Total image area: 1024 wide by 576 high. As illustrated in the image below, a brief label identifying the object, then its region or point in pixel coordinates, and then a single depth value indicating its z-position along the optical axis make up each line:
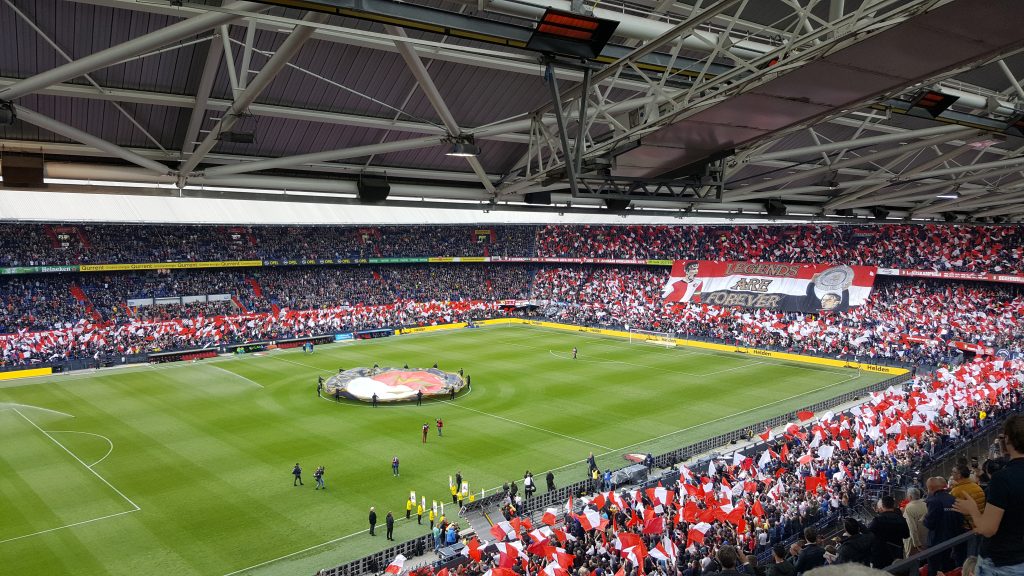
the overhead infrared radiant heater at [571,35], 9.25
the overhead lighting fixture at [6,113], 10.95
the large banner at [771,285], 50.38
